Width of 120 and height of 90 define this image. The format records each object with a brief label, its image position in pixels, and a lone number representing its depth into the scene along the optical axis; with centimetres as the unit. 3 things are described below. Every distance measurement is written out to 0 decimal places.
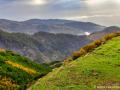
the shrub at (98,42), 2125
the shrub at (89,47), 2017
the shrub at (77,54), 1939
